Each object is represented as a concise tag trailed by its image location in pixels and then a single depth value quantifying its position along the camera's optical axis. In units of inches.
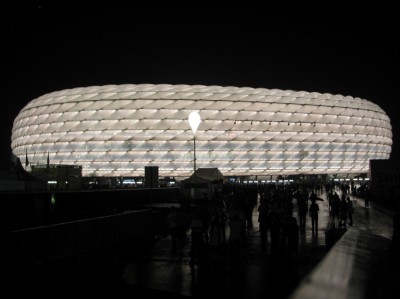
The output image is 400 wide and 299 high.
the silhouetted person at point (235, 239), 366.9
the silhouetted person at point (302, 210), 595.6
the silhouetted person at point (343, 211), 595.5
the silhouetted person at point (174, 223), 461.4
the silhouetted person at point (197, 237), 383.6
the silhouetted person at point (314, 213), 566.4
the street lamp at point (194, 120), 972.3
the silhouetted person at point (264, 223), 433.7
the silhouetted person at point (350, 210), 658.8
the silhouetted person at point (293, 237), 396.9
